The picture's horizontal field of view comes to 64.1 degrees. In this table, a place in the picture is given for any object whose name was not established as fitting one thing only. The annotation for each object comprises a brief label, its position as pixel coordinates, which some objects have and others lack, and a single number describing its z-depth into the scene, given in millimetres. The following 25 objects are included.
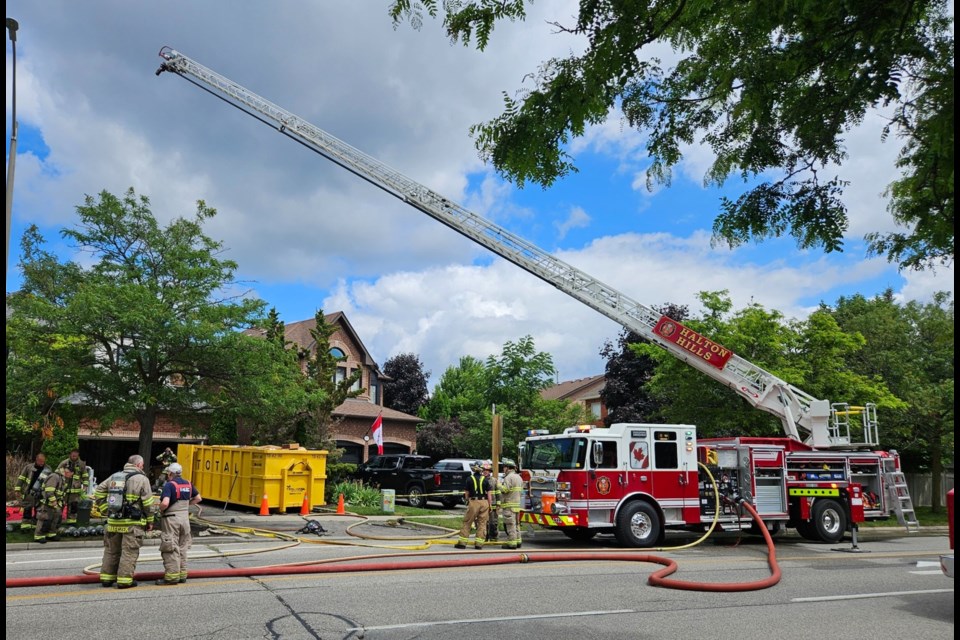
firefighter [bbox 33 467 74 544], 14328
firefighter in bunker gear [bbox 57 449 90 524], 15273
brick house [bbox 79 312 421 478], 30531
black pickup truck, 24594
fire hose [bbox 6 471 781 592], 9453
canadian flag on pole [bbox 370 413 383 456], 27750
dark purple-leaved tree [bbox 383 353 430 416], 58562
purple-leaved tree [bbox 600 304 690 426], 33656
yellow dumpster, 19953
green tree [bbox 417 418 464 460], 44125
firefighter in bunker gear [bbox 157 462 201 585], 9469
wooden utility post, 15703
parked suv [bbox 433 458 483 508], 24922
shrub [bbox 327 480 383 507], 23328
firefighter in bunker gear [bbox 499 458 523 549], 13930
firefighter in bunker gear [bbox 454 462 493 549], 13891
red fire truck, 14633
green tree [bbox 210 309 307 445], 17266
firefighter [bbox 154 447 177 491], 15383
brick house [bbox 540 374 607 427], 61312
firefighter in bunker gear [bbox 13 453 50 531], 14781
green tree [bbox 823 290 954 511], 26750
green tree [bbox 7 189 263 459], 15586
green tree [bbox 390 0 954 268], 4535
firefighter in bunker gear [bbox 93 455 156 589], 9180
